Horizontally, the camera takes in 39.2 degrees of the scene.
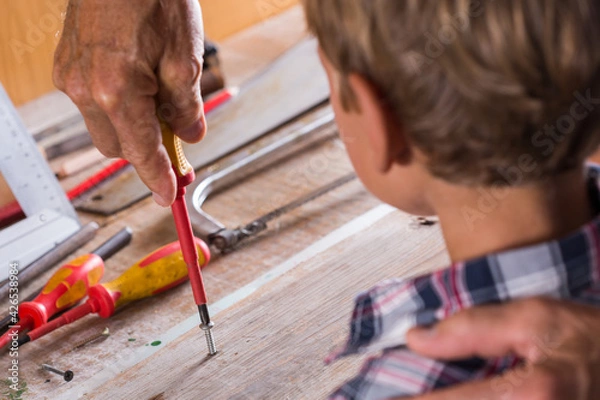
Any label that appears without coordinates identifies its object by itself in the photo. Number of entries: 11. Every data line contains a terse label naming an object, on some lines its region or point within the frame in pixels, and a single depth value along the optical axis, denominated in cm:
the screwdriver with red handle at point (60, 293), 118
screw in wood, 105
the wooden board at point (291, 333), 98
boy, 56
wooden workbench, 101
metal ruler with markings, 140
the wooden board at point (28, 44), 200
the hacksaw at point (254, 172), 133
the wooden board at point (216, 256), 113
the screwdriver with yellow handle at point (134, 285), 117
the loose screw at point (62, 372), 108
